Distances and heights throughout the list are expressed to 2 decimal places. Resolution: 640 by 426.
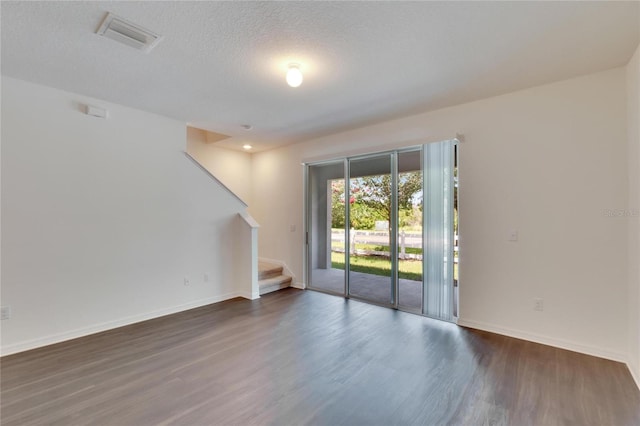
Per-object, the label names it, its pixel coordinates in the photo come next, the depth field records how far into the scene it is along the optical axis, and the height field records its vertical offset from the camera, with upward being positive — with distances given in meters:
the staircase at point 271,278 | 4.92 -1.13
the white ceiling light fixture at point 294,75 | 2.54 +1.28
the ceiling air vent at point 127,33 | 1.99 +1.37
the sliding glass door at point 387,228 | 3.69 -0.17
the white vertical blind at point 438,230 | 3.61 -0.17
